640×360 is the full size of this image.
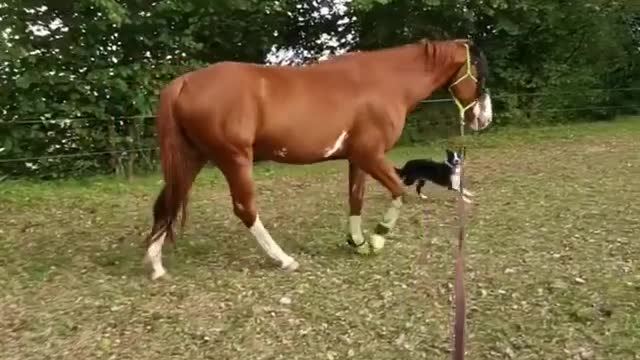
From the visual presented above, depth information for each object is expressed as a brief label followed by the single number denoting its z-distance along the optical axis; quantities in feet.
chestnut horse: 16.93
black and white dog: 22.94
